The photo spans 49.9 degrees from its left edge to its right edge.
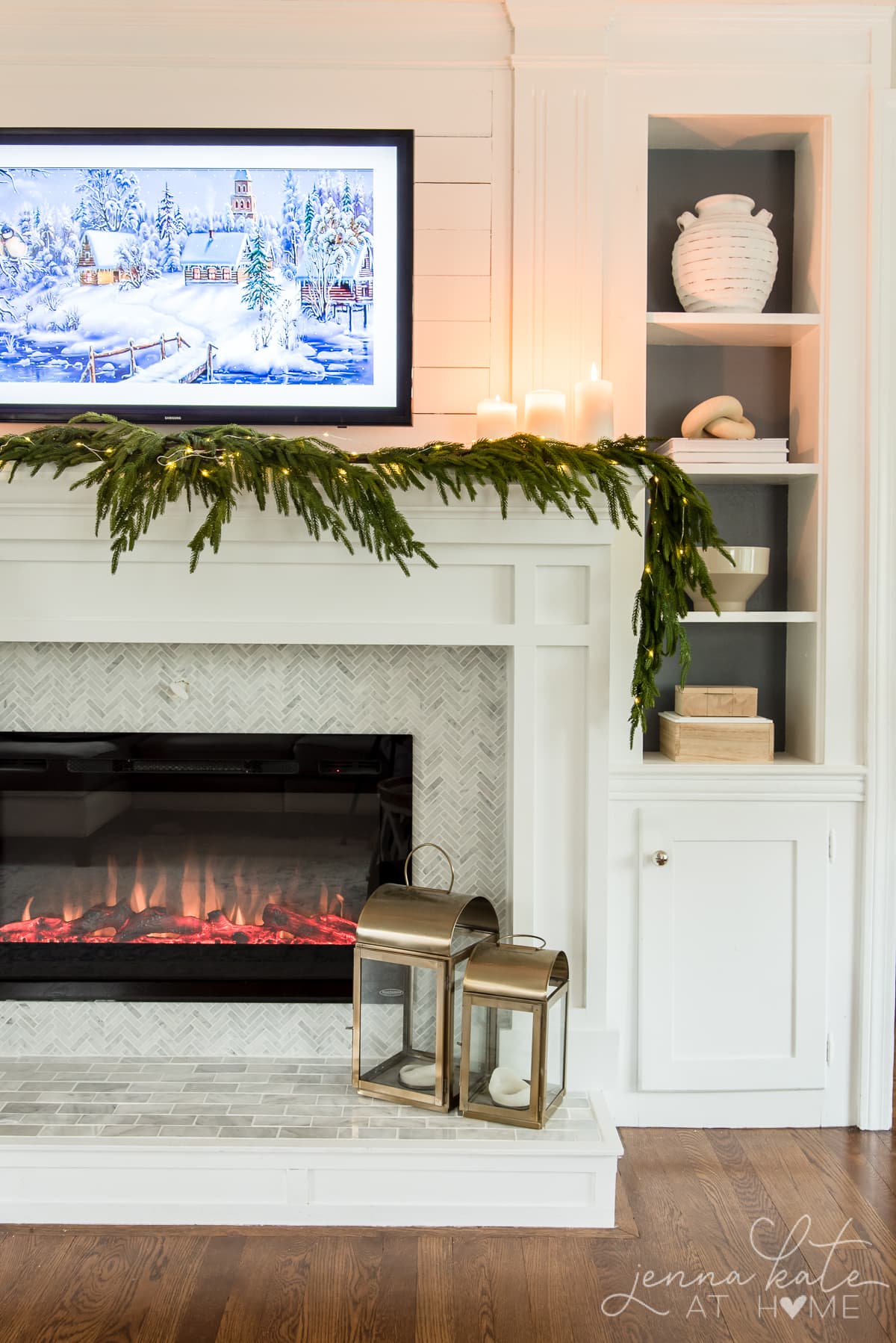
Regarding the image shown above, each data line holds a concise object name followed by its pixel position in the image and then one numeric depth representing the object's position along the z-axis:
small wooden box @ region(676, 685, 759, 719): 2.31
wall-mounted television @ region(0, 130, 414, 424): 2.21
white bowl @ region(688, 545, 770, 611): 2.27
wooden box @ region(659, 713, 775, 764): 2.28
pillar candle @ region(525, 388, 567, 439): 2.09
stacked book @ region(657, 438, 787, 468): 2.27
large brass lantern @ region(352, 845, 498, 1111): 2.01
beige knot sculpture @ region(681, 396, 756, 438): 2.29
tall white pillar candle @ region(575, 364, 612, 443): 2.10
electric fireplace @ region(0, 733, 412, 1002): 2.30
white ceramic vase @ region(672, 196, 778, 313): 2.26
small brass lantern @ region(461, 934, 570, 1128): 1.93
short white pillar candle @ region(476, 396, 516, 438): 2.09
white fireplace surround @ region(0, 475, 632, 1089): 2.06
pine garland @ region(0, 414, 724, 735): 1.93
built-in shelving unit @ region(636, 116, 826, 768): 2.39
